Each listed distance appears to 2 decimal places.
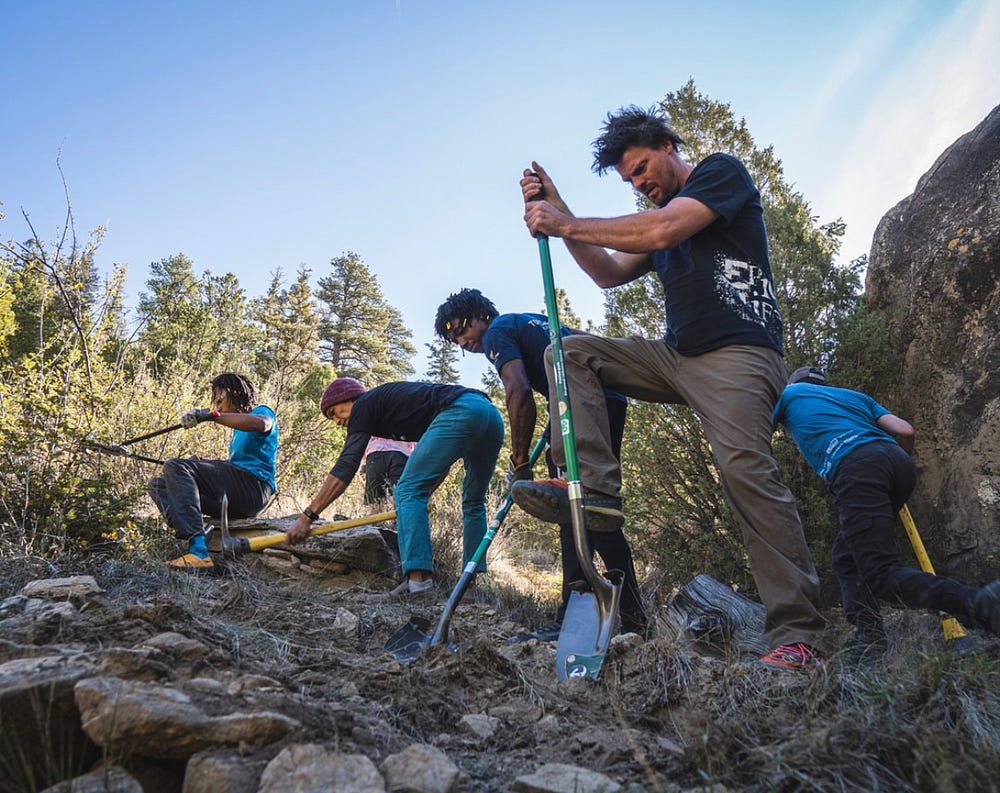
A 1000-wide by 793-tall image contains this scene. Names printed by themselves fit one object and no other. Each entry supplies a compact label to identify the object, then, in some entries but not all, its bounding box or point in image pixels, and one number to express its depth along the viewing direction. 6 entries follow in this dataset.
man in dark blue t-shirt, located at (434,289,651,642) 3.01
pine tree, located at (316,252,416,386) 27.86
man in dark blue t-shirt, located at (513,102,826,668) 2.23
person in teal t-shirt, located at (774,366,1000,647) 2.31
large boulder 4.01
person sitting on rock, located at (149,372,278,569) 4.20
